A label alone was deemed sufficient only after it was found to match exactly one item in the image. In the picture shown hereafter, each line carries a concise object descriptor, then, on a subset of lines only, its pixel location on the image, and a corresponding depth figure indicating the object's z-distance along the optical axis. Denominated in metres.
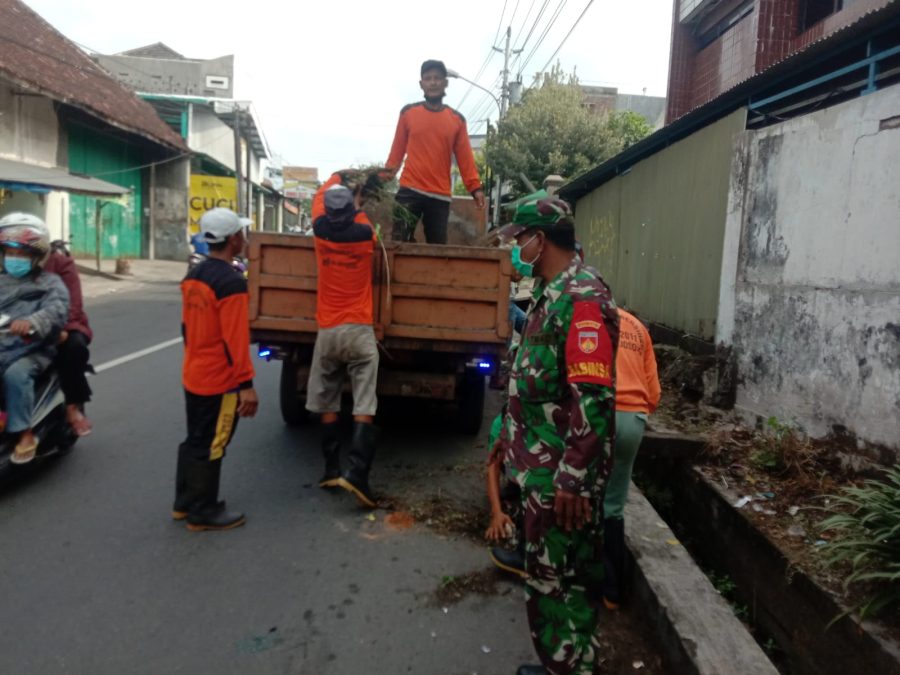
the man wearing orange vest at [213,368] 3.71
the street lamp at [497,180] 17.20
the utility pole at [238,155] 26.47
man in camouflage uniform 2.25
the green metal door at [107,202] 21.53
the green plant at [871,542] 2.82
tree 21.86
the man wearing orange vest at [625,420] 3.30
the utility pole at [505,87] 27.60
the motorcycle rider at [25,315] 4.19
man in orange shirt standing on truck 6.05
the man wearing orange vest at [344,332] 4.27
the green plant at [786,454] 4.37
